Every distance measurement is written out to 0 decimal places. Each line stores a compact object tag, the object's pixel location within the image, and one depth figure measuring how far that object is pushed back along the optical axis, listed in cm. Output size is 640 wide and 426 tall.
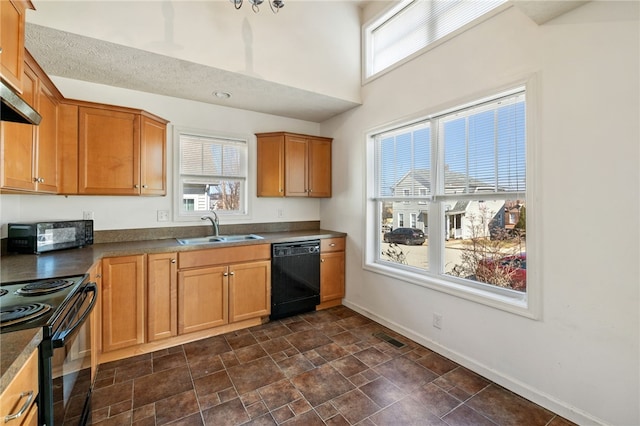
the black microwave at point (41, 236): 220
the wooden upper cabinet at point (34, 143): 174
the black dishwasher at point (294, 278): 319
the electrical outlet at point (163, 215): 314
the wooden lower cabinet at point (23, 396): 80
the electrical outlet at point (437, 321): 254
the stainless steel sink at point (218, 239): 294
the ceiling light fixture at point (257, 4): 235
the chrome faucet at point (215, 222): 331
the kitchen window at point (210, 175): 332
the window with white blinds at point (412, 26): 241
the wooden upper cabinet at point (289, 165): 362
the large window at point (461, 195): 214
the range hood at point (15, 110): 114
